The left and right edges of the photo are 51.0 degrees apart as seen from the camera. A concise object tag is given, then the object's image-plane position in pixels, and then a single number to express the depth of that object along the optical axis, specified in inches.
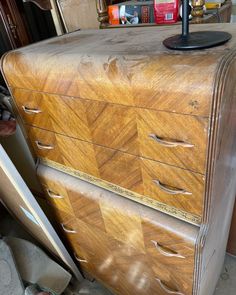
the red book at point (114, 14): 38.2
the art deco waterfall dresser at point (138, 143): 19.5
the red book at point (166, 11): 32.4
